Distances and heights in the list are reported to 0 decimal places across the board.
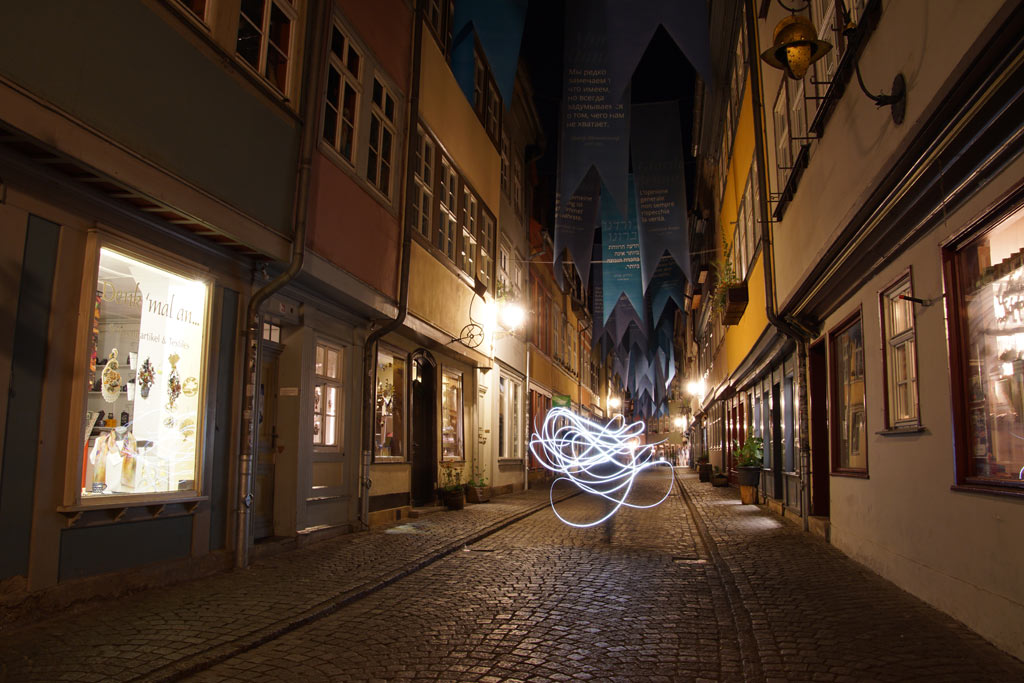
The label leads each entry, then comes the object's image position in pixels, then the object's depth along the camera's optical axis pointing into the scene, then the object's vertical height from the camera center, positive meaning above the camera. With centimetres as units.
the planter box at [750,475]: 1698 -73
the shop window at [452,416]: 1638 +49
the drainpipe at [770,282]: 1148 +254
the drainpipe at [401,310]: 1161 +204
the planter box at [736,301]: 1539 +287
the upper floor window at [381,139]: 1174 +472
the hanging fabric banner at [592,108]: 1328 +588
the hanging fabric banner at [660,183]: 1717 +583
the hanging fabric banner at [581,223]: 1795 +516
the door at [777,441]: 1491 +5
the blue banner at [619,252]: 2066 +516
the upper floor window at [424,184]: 1373 +467
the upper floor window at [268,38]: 831 +444
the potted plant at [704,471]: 2905 -111
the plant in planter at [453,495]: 1546 -114
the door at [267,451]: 948 -19
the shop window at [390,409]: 1277 +50
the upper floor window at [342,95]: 1029 +475
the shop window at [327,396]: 1057 +57
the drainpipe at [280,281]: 810 +170
